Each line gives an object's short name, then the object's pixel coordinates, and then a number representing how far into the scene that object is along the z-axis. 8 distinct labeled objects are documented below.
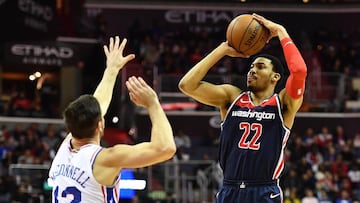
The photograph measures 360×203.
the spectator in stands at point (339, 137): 22.82
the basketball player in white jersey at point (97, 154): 4.32
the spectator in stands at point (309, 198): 17.72
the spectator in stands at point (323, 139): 22.33
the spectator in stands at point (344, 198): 18.08
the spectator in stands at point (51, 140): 19.22
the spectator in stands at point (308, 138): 22.38
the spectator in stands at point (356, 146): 22.08
